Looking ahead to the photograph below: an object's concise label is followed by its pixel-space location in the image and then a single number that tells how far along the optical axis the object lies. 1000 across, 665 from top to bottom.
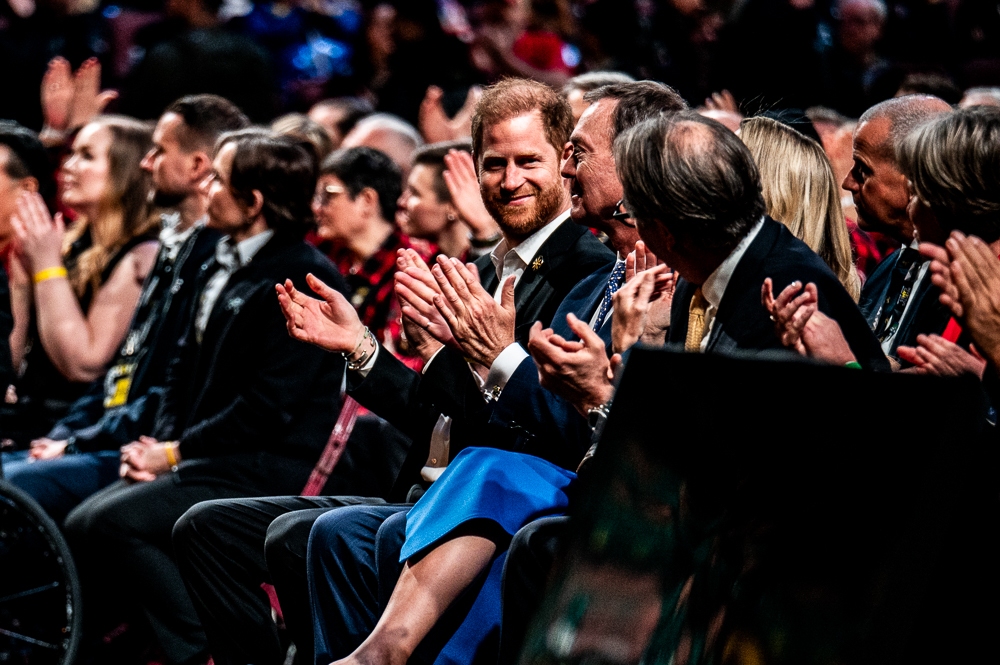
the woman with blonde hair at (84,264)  9.65
